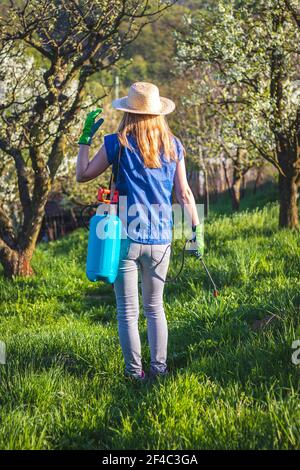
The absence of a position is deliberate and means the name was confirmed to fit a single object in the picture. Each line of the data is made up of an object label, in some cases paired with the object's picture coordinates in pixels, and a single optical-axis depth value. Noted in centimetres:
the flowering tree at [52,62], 1702
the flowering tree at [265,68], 2006
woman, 823
